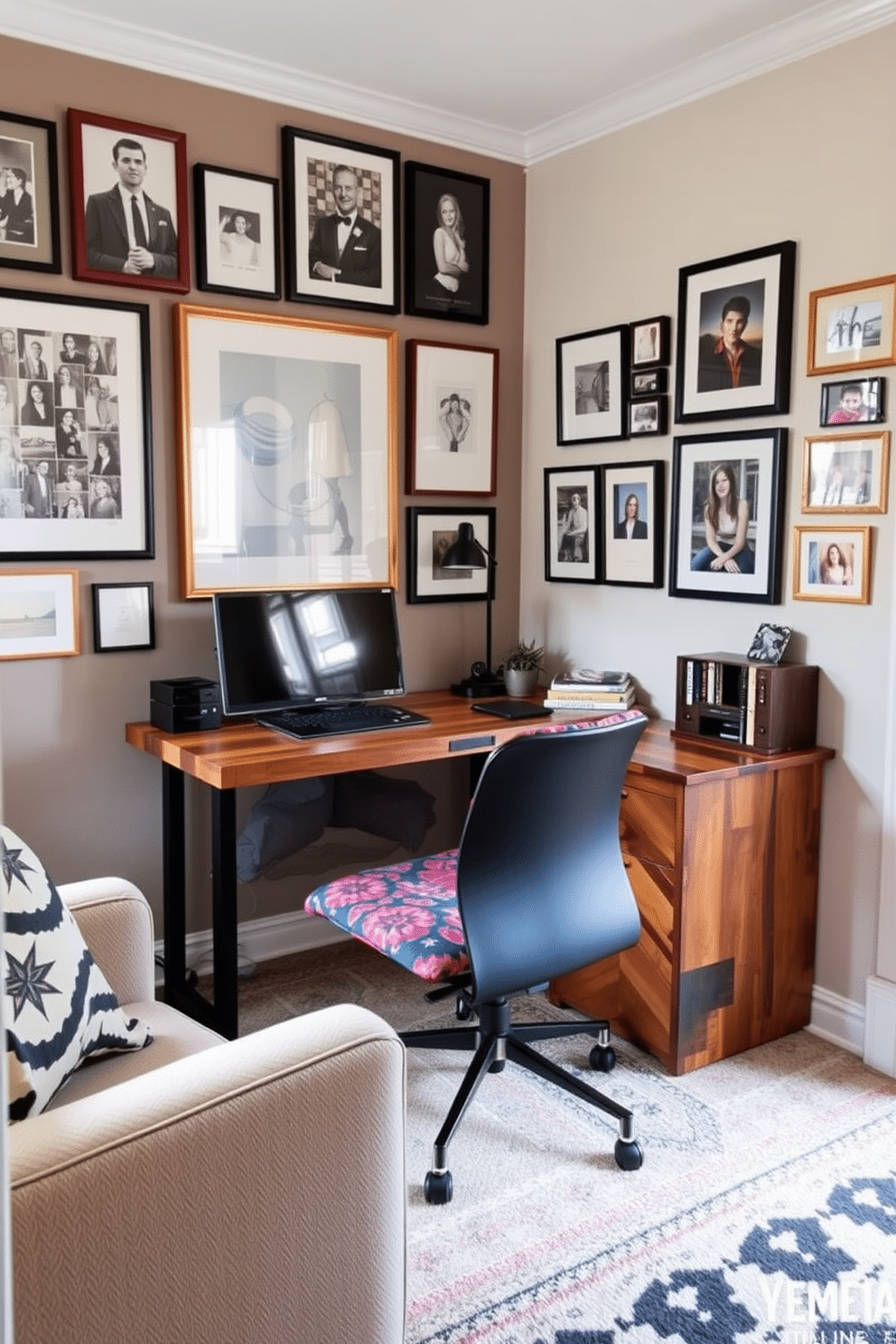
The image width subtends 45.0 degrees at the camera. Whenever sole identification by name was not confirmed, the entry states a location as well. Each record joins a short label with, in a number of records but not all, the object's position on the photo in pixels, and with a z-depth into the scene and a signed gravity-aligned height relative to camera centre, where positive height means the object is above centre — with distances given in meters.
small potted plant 3.38 -0.35
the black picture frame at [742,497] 2.84 +0.15
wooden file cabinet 2.56 -0.82
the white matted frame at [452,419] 3.42 +0.46
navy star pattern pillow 1.38 -0.60
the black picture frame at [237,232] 2.96 +0.91
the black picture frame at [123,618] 2.90 -0.16
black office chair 2.01 -0.68
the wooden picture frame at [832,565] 2.64 +0.00
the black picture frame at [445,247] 3.35 +0.99
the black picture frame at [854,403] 2.59 +0.39
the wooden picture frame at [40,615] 2.75 -0.15
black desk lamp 3.37 -0.02
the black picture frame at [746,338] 2.80 +0.61
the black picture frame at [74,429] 2.73 +0.33
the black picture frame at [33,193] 2.65 +0.91
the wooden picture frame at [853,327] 2.55 +0.57
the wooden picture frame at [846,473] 2.59 +0.22
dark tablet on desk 3.07 -0.43
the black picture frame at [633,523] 3.20 +0.12
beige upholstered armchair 1.13 -0.72
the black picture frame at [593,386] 3.27 +0.54
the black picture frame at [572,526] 3.42 +0.11
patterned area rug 1.81 -1.24
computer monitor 2.91 -0.25
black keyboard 2.78 -0.43
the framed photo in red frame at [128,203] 2.76 +0.92
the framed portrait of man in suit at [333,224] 3.10 +0.99
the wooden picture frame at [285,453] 3.01 +0.31
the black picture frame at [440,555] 3.47 +0.02
